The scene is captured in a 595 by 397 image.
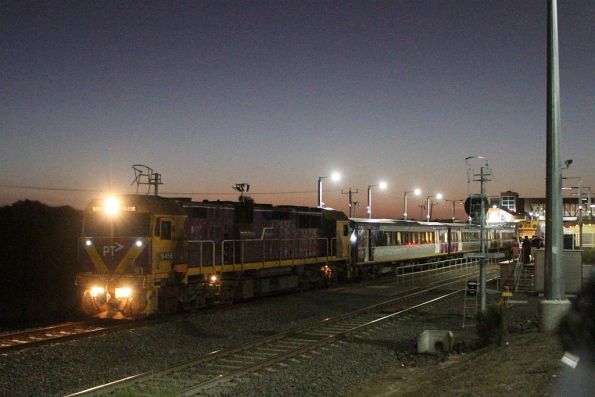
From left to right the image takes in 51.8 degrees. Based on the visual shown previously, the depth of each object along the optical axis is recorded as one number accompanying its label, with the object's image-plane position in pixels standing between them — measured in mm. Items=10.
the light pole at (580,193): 37156
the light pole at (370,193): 45250
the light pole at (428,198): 64444
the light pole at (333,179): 36894
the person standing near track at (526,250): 31067
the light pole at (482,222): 15172
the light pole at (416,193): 58509
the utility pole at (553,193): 12680
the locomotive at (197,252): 17219
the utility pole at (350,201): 52638
